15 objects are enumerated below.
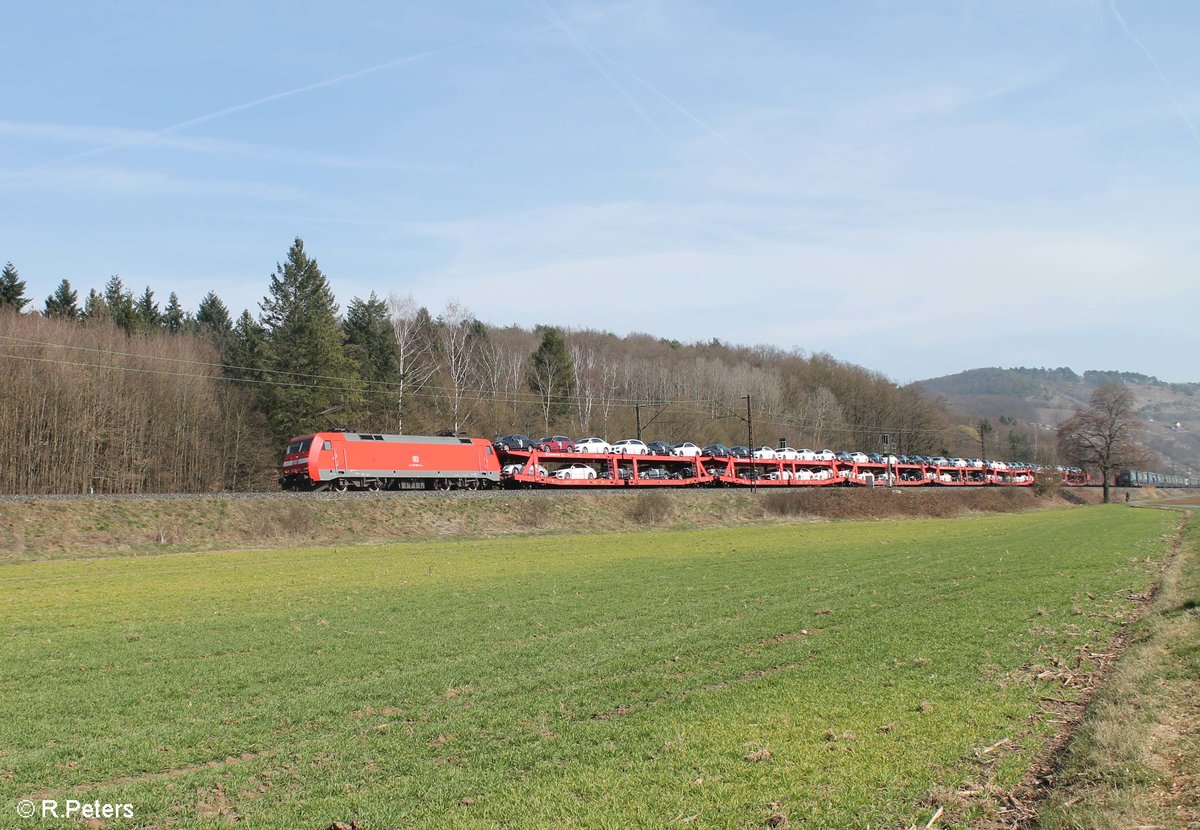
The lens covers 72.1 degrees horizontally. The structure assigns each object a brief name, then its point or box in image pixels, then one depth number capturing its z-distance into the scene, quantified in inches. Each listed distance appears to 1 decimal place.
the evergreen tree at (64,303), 3070.9
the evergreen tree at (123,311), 3171.8
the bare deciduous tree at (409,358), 2972.4
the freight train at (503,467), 1966.0
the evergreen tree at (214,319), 3873.0
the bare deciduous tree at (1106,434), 4307.8
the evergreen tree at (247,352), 2844.5
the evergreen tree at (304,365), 2655.0
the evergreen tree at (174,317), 3917.3
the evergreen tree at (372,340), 3127.5
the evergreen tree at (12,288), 2736.2
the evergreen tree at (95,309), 3024.6
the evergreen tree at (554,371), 3858.3
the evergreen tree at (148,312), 3444.4
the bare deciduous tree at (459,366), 3117.1
